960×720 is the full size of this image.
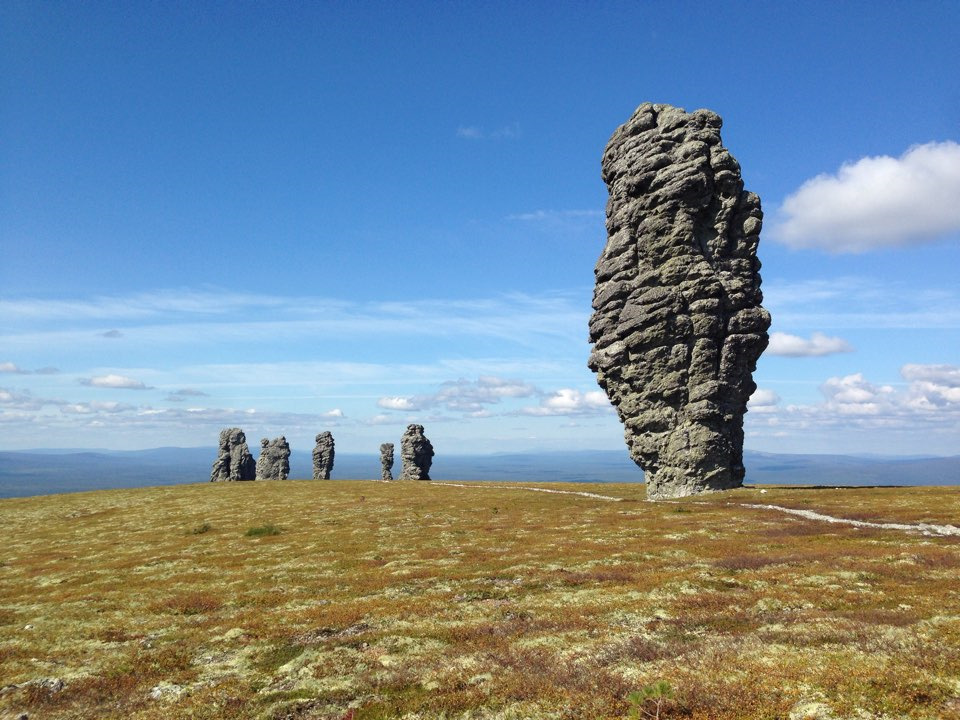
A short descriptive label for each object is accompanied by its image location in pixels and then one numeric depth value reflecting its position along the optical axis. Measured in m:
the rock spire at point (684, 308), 67.25
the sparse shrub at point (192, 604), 23.42
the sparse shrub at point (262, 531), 47.29
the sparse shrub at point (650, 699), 11.40
